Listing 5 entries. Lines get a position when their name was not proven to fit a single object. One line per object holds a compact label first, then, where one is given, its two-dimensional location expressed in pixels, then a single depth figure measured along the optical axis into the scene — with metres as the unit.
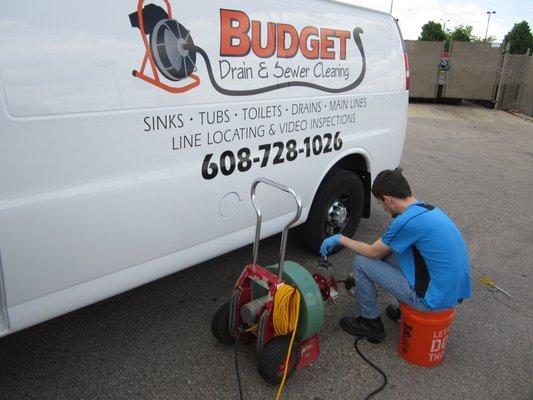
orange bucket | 2.88
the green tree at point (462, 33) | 48.86
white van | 2.12
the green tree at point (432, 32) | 44.95
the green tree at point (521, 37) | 44.00
